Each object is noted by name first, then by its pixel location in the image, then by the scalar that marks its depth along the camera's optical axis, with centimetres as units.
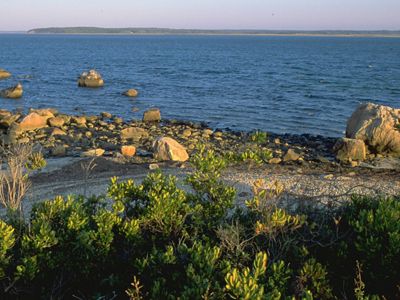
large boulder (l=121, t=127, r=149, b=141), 2228
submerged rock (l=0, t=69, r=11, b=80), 5072
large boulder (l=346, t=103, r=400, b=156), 1905
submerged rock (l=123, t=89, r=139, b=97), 3809
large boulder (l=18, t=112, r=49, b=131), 2381
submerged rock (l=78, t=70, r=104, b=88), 4284
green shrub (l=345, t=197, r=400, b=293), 484
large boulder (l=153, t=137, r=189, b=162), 1739
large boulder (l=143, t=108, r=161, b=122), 2752
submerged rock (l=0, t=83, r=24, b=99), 3638
